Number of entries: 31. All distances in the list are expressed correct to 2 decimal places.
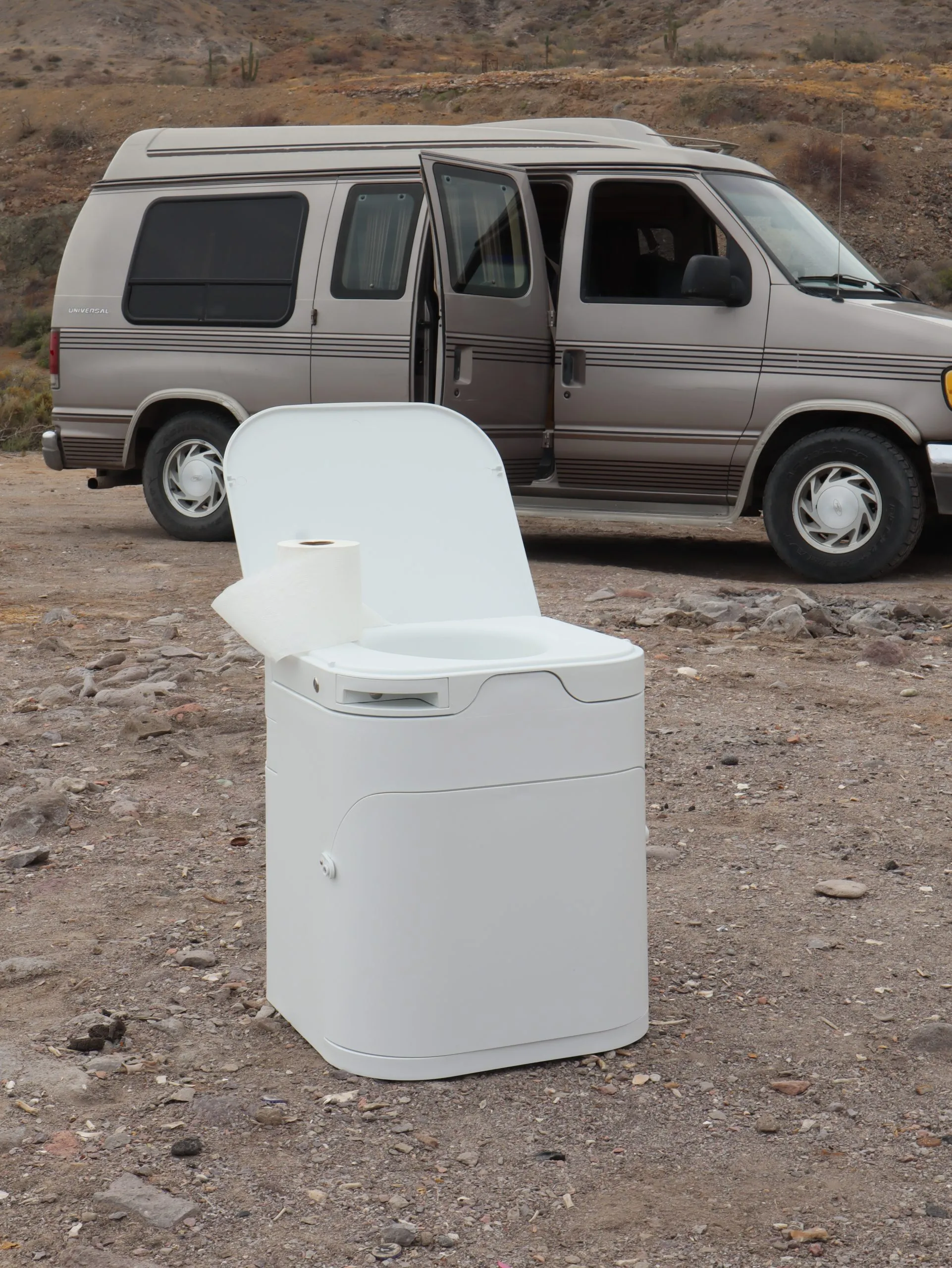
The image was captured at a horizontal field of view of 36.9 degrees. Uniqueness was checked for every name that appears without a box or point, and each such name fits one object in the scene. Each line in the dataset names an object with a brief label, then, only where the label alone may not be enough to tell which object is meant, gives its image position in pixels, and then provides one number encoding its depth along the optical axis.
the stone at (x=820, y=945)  3.23
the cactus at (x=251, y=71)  48.69
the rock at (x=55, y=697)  5.19
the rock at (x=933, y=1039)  2.75
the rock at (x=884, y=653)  5.91
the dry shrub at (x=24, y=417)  15.34
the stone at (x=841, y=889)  3.51
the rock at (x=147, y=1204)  2.18
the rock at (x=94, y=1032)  2.72
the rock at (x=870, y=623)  6.37
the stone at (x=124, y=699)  5.12
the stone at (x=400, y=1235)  2.13
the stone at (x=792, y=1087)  2.60
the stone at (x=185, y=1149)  2.36
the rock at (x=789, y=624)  6.31
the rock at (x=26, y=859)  3.70
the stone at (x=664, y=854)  3.77
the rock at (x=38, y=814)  3.94
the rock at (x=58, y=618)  6.65
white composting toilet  2.44
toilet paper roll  2.61
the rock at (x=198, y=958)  3.13
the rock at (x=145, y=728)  4.76
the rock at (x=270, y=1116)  2.46
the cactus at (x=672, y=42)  50.69
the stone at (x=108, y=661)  5.66
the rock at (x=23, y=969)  3.04
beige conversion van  7.40
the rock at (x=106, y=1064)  2.64
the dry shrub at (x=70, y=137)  44.31
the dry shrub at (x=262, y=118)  42.72
